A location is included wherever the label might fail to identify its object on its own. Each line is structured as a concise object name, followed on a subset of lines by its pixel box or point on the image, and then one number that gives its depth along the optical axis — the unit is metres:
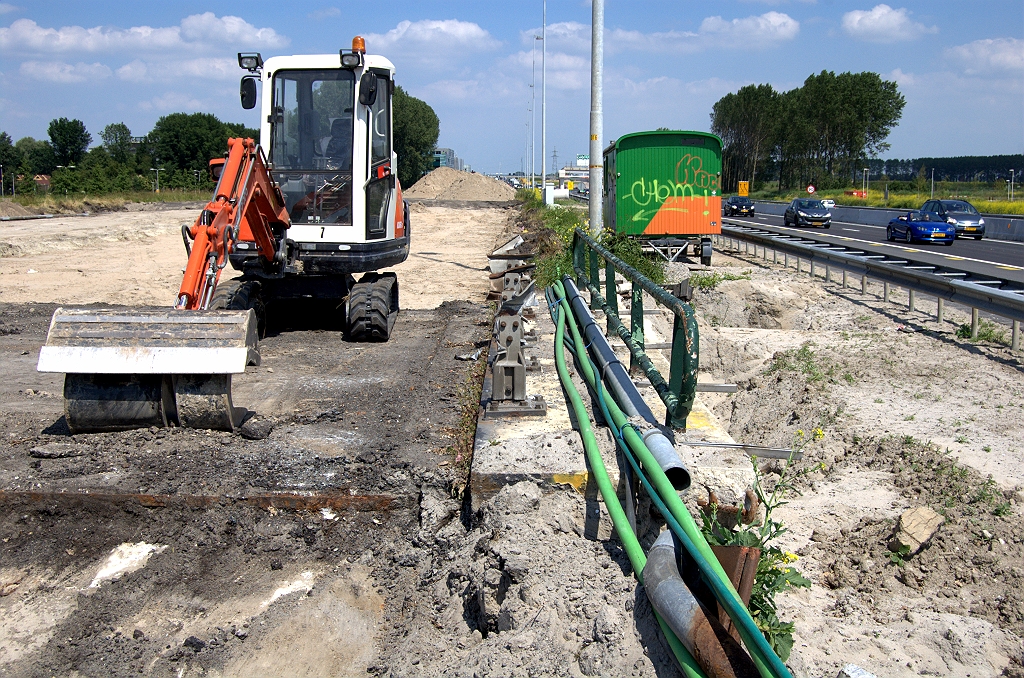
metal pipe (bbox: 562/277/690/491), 3.52
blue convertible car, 27.02
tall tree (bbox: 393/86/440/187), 91.38
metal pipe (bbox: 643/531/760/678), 2.64
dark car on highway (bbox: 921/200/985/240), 29.03
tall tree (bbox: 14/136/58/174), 90.38
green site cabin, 17.61
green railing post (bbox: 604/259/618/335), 7.53
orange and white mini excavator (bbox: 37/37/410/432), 6.06
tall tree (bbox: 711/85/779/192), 96.19
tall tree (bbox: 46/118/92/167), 90.44
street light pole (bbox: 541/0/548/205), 39.06
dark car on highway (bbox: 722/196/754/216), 47.47
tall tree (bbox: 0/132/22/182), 78.62
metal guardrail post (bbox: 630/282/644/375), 6.09
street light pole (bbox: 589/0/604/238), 14.23
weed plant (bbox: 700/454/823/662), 3.09
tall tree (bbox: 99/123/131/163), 97.06
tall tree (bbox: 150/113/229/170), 85.25
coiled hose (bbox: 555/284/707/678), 2.75
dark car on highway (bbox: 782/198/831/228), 38.28
